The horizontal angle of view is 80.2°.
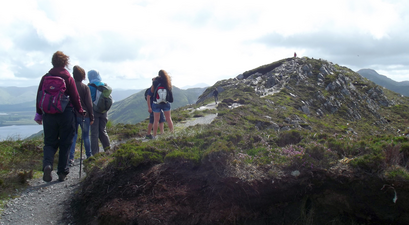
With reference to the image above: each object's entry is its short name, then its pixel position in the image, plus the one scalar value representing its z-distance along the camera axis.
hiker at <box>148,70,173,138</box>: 8.25
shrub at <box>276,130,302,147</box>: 5.93
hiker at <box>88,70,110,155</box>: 6.89
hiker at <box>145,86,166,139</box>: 8.91
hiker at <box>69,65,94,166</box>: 6.34
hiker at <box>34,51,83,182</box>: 5.20
